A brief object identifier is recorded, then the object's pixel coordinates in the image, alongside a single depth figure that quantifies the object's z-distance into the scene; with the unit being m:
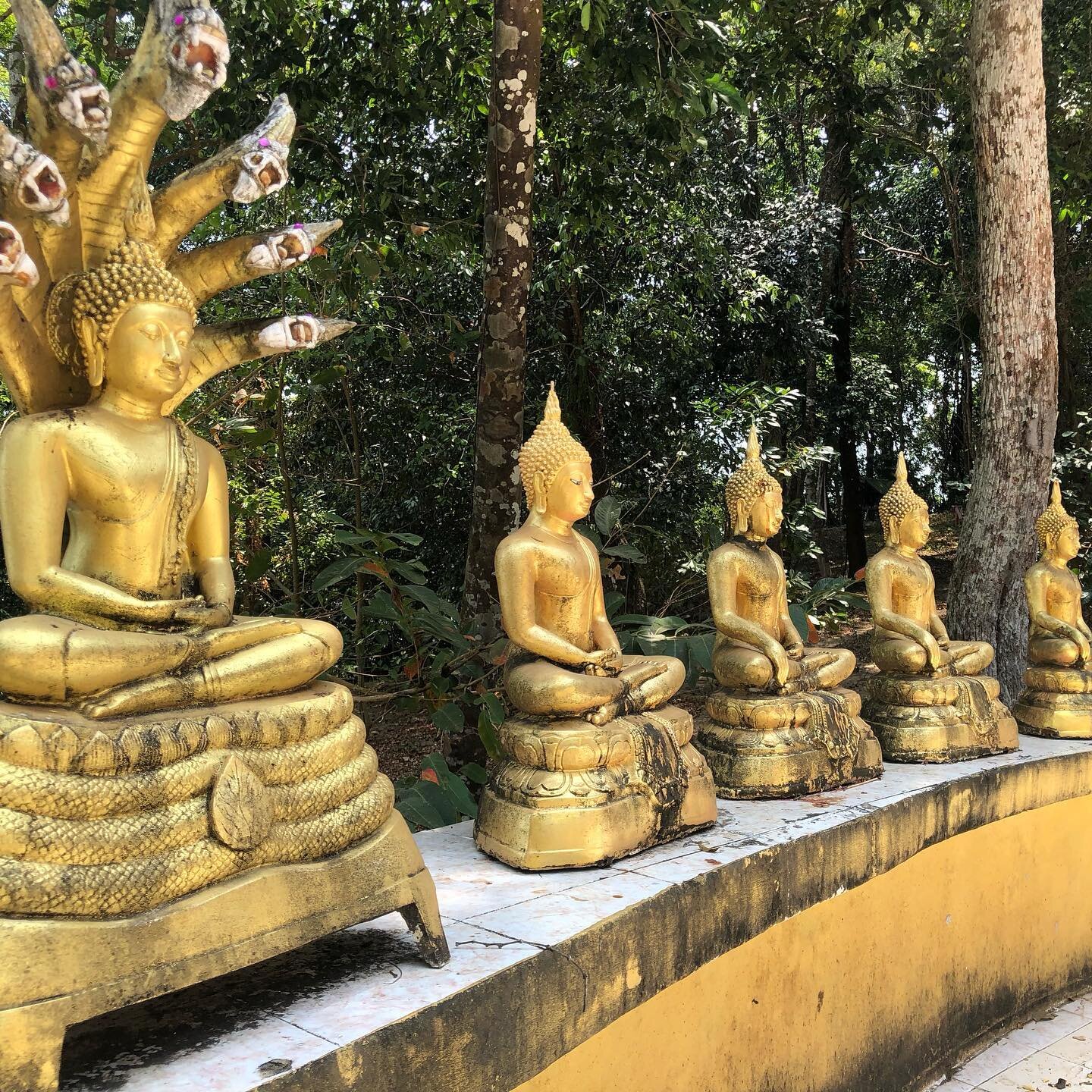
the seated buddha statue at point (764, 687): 3.66
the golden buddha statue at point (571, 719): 2.94
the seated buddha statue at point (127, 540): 1.99
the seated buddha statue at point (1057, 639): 4.73
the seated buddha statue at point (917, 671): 4.20
